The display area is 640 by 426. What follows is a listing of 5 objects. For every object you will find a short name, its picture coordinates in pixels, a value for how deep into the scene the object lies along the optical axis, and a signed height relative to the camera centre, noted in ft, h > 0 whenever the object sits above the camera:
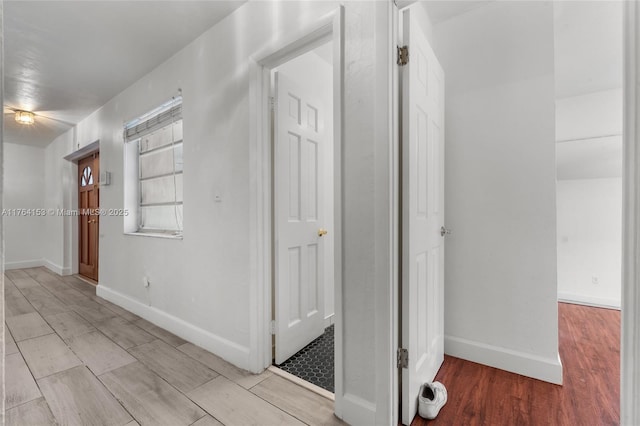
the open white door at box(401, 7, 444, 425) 4.52 -0.08
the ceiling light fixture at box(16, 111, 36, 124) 12.38 +4.37
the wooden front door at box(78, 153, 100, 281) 13.97 -0.05
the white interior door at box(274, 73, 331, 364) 6.39 -0.14
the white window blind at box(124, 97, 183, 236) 8.70 +1.58
